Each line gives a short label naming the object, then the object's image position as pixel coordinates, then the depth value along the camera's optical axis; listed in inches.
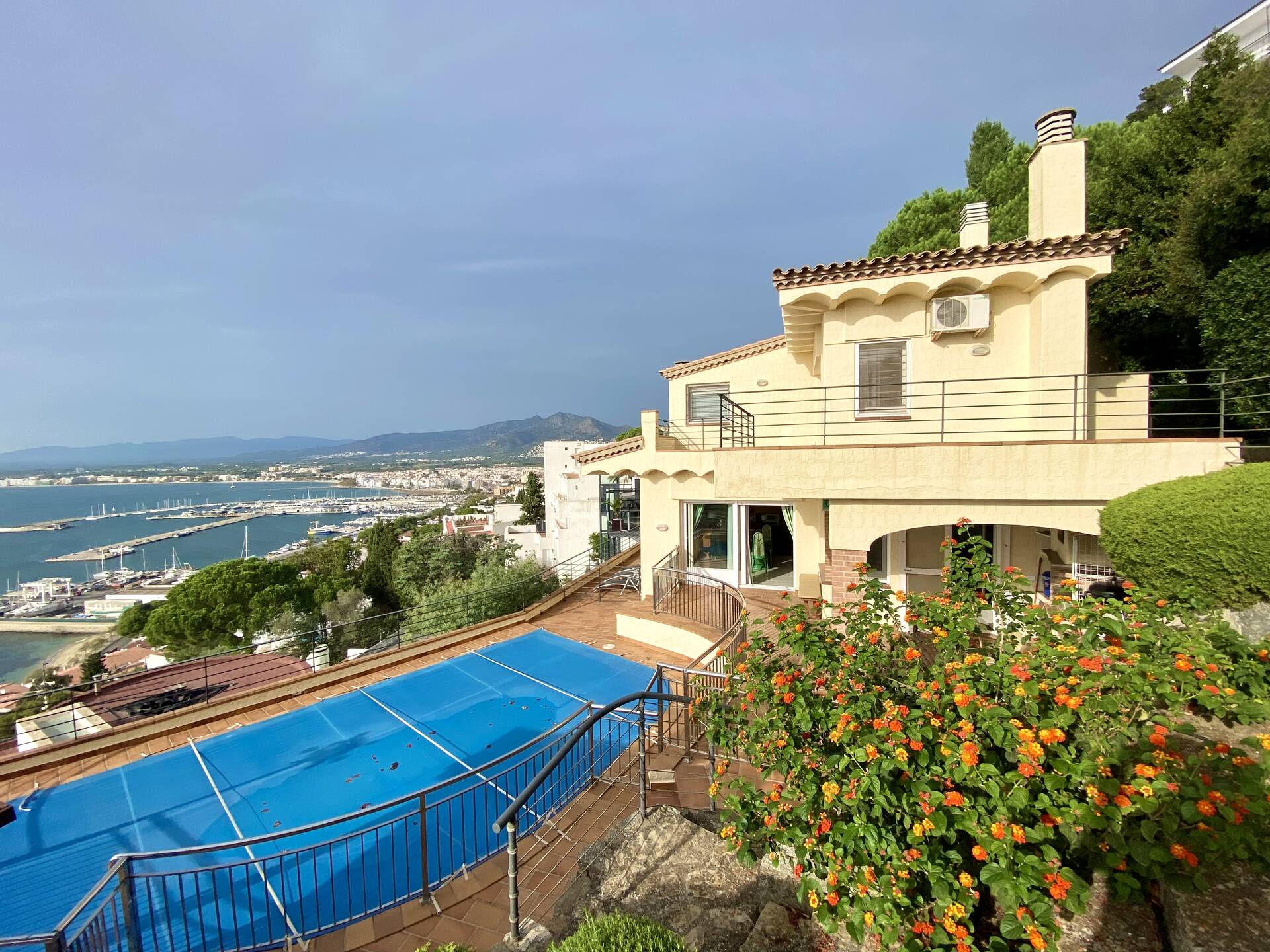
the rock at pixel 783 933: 129.3
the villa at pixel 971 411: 301.0
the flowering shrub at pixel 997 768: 93.0
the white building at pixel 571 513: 1497.3
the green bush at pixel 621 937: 121.3
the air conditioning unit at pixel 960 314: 354.9
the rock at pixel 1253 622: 203.6
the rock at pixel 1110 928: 109.3
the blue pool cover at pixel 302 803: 212.7
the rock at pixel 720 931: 134.4
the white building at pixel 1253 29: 1487.5
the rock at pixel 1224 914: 93.3
